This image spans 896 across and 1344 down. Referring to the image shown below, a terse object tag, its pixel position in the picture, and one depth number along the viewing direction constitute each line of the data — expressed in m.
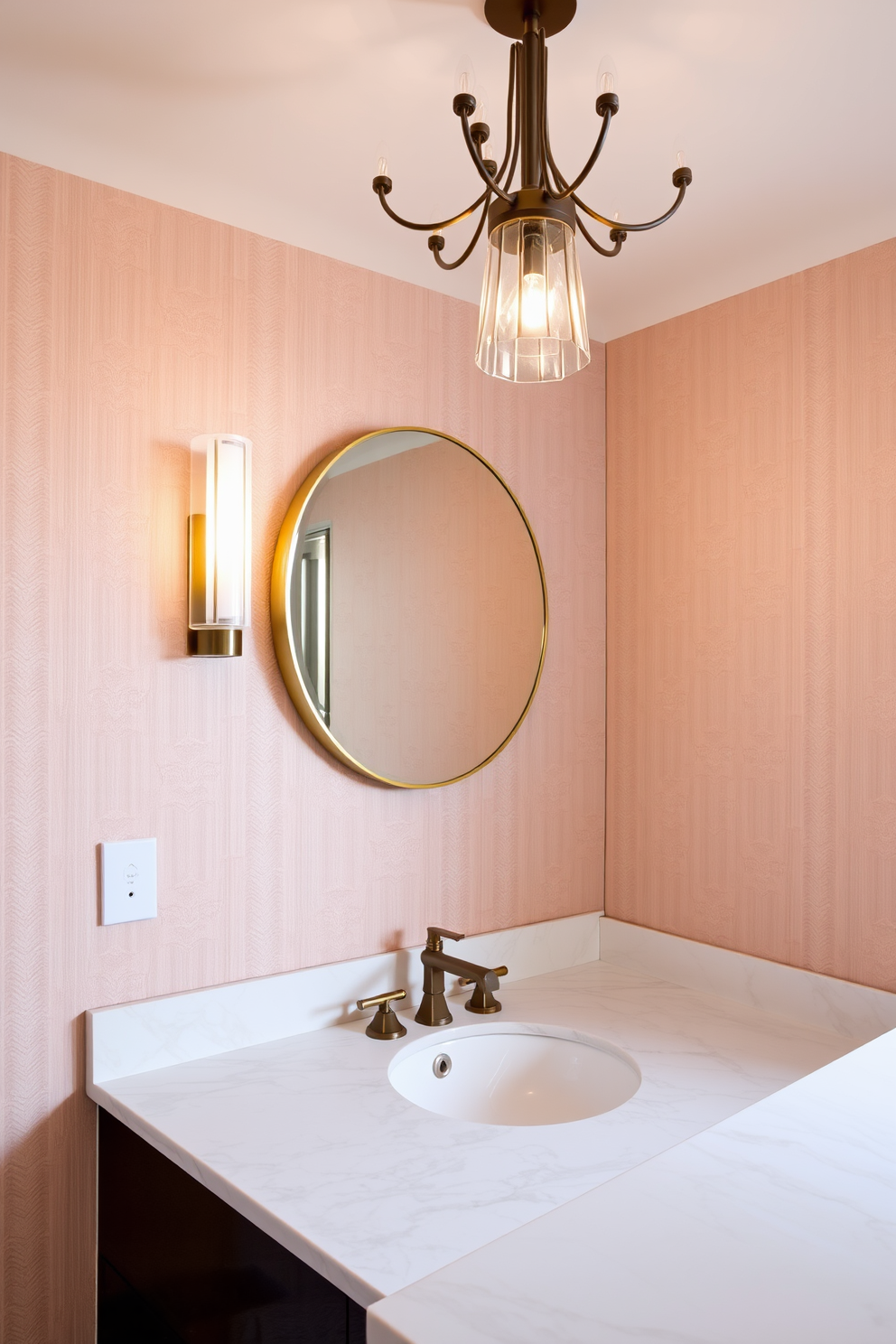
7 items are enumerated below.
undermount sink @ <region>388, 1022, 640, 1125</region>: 1.56
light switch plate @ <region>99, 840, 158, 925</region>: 1.43
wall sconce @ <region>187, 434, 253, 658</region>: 1.46
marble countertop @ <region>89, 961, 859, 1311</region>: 0.91
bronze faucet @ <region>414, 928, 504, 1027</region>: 1.60
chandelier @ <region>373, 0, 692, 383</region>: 0.95
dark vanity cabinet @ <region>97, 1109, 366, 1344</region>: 1.08
